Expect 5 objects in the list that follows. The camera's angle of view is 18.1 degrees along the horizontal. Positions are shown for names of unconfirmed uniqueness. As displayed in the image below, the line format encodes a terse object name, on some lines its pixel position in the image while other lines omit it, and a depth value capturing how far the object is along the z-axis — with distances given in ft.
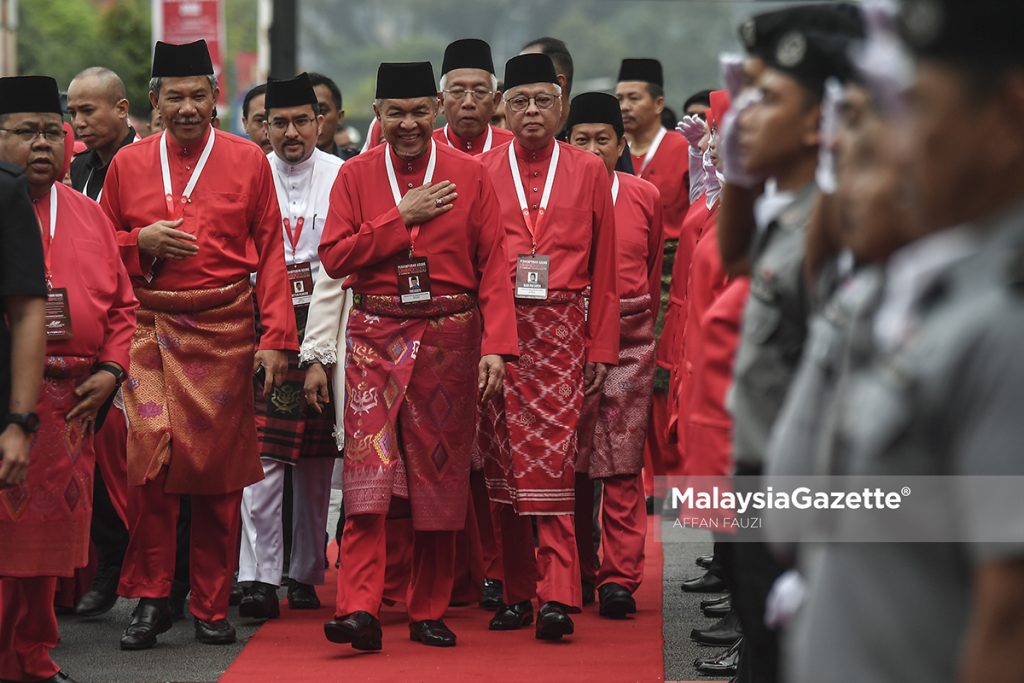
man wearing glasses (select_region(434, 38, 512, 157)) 47.79
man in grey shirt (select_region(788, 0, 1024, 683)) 11.39
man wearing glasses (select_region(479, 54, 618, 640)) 41.21
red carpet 37.10
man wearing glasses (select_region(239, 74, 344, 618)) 44.70
